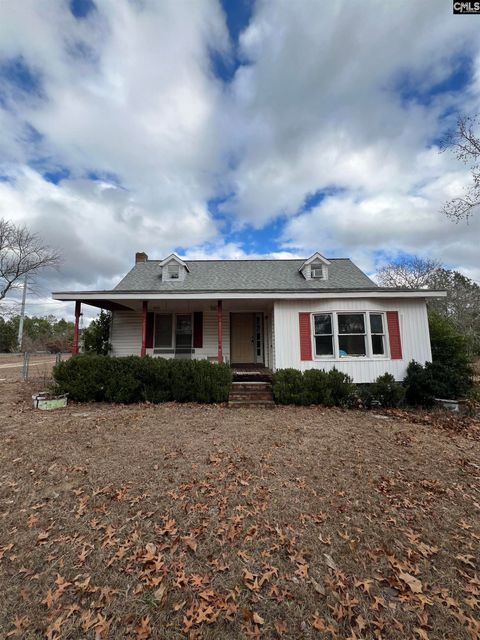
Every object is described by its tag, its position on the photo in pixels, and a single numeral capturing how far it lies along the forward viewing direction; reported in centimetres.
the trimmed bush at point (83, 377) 887
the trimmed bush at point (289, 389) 877
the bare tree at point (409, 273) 2734
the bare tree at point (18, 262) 2486
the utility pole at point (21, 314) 2688
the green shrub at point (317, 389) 874
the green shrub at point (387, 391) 873
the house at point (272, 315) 971
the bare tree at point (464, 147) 1100
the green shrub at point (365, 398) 880
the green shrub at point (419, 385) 889
